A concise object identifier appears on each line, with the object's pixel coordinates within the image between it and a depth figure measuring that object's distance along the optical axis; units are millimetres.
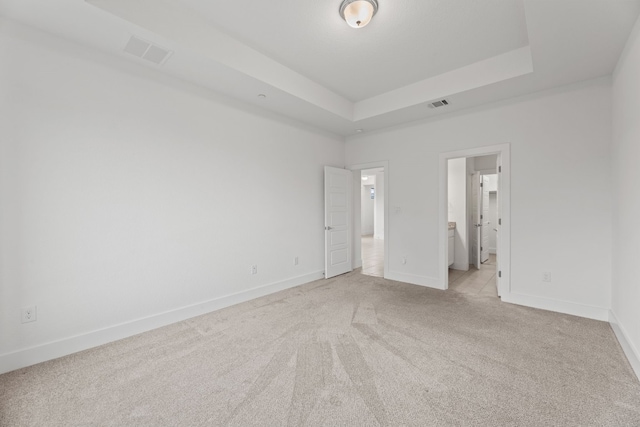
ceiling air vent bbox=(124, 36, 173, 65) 2422
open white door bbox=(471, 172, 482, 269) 5594
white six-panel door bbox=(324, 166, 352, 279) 4840
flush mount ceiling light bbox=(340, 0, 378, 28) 2244
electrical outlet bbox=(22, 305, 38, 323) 2217
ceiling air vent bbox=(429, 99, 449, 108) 3646
